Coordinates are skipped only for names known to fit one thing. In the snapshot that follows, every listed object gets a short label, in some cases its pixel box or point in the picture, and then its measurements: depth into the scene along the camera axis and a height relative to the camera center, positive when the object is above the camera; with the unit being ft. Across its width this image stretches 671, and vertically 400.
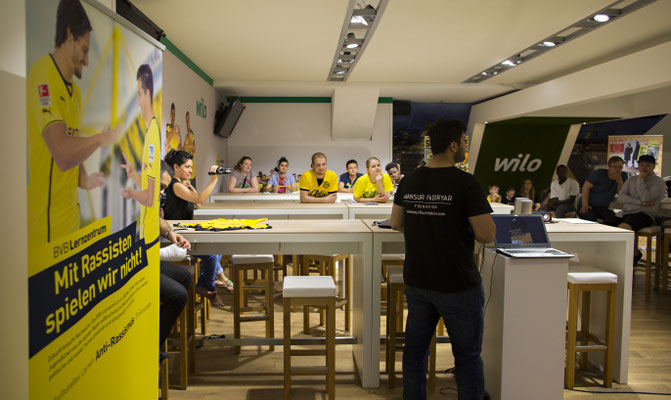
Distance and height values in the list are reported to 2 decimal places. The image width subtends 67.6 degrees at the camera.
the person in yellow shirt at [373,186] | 18.83 -0.27
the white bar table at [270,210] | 16.48 -1.14
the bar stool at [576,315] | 9.98 -2.64
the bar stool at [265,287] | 11.74 -2.63
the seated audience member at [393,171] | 22.13 +0.36
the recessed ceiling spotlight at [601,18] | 15.18 +5.09
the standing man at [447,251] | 7.13 -1.04
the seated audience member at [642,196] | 19.25 -0.46
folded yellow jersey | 10.59 -1.07
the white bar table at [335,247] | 10.09 -1.49
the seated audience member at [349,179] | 26.66 -0.06
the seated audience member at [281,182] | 27.81 -0.30
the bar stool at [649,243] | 17.87 -2.18
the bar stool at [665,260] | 17.57 -2.69
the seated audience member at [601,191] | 21.03 -0.30
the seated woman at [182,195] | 12.42 -0.51
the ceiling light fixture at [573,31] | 14.47 +5.22
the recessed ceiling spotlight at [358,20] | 15.60 +5.01
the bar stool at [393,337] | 9.96 -3.15
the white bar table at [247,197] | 22.63 -0.95
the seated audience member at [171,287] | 8.45 -1.96
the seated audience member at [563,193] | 28.60 -0.59
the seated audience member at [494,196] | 26.99 -0.80
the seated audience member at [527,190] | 32.63 -0.52
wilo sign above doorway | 35.88 +2.11
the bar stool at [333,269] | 13.42 -2.61
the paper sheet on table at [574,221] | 12.19 -0.94
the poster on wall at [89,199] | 3.62 -0.23
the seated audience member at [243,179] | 25.67 -0.18
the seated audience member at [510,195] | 31.40 -0.83
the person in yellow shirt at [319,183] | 19.06 -0.22
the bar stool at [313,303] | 8.86 -2.36
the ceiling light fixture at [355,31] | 14.52 +5.06
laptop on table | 9.20 -0.97
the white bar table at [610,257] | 10.09 -1.56
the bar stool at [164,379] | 9.03 -3.69
